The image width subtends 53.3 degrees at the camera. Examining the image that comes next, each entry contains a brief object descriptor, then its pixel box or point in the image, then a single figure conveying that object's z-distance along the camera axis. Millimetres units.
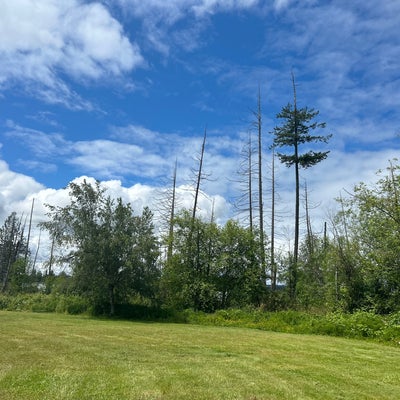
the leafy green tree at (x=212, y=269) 21125
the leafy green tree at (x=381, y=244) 16109
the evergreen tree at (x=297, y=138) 25203
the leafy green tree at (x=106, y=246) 19078
